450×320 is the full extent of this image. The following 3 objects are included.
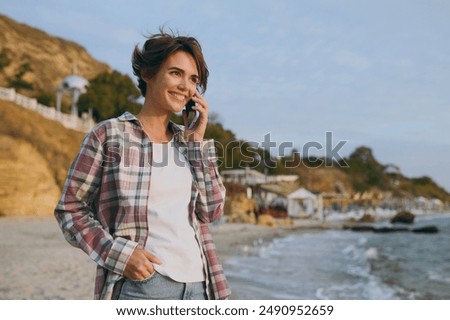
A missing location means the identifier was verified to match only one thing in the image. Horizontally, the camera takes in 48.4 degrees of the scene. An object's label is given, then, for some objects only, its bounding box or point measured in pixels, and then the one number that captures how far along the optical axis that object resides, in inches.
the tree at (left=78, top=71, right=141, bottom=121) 687.7
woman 36.0
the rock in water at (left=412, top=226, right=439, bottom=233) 926.0
